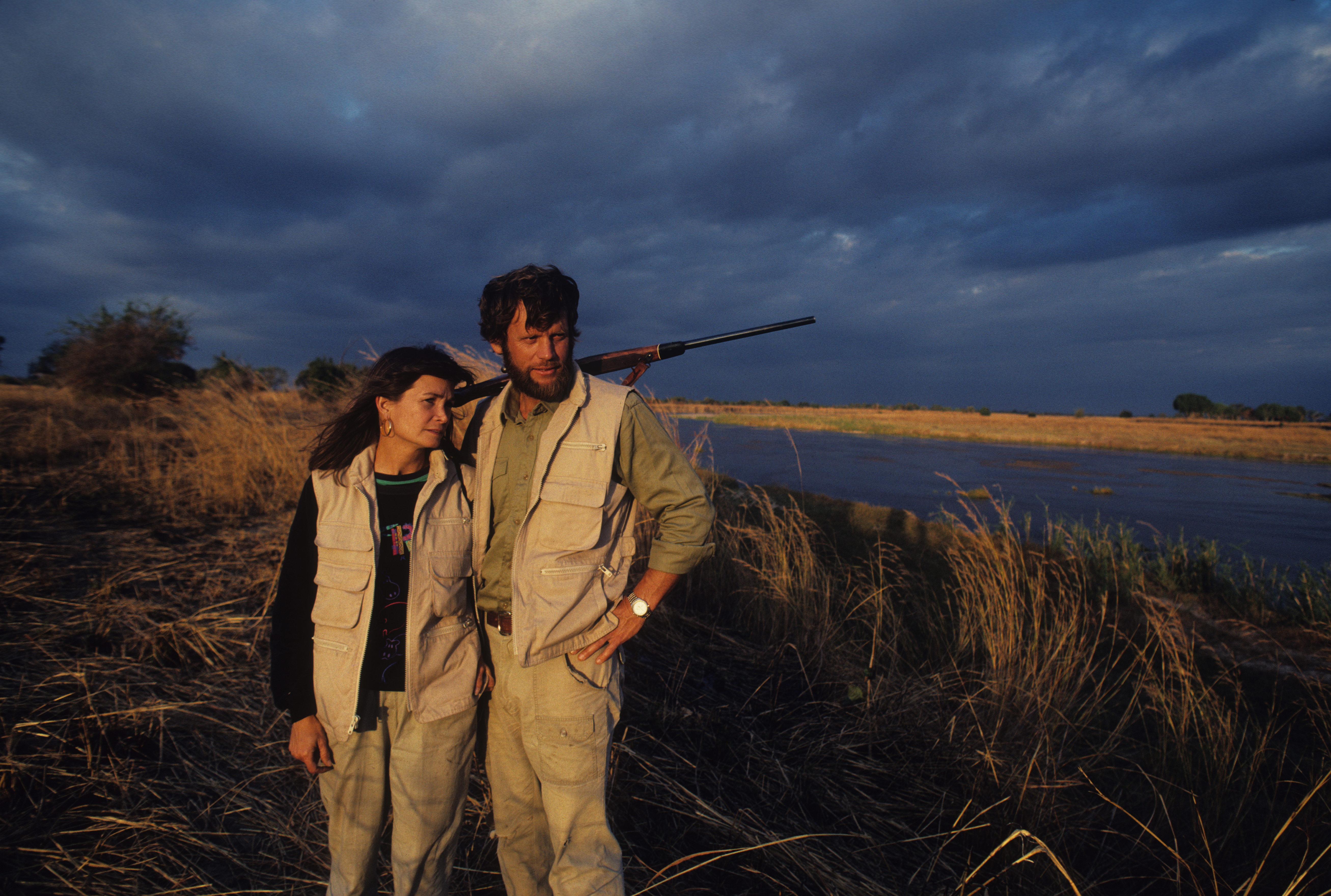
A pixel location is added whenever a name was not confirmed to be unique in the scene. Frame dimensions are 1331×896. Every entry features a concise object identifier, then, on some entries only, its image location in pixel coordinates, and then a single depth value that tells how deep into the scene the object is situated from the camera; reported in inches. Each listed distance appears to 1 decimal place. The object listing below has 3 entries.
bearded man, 67.4
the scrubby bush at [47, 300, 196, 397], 422.3
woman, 64.5
